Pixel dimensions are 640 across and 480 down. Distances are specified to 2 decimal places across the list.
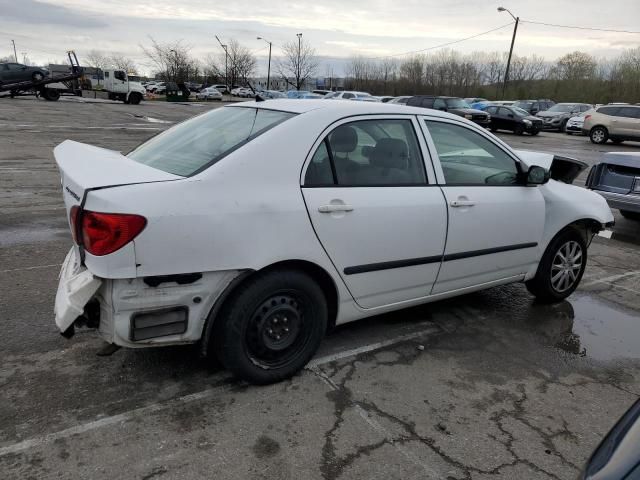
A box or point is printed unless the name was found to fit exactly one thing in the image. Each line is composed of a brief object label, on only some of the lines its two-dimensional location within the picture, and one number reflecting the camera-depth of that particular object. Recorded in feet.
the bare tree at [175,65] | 251.19
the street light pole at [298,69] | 221.87
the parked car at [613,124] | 74.08
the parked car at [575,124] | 96.33
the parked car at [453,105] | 84.12
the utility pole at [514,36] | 141.71
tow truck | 110.06
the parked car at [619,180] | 23.30
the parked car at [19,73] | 108.88
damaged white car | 8.55
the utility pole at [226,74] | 250.66
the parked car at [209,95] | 189.83
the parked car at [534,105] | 114.73
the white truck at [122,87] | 126.62
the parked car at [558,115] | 105.29
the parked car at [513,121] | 89.15
